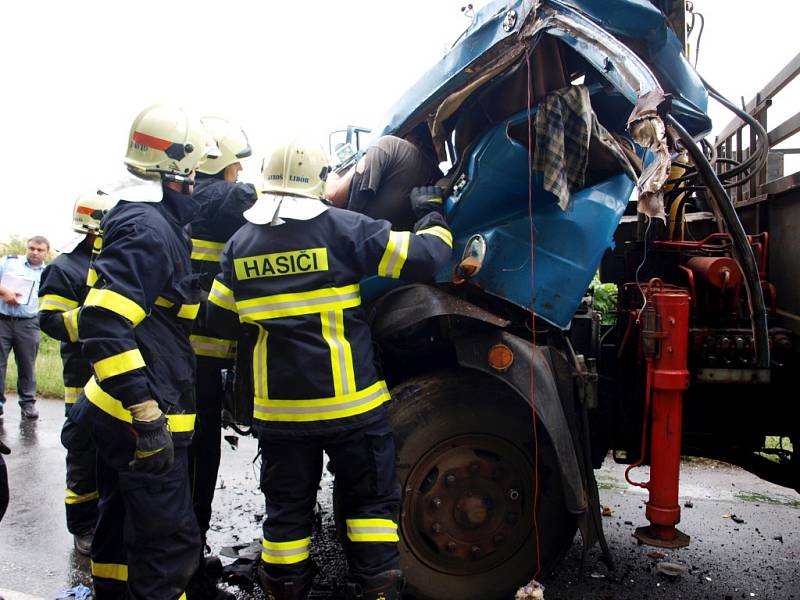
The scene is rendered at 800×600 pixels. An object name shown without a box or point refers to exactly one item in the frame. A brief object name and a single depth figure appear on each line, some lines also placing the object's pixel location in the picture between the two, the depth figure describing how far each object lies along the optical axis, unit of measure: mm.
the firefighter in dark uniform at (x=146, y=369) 2240
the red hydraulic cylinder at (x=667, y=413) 2645
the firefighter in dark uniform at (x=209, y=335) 3188
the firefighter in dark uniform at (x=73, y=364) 3432
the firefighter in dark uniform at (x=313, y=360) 2488
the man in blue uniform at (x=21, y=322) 6461
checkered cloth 2520
